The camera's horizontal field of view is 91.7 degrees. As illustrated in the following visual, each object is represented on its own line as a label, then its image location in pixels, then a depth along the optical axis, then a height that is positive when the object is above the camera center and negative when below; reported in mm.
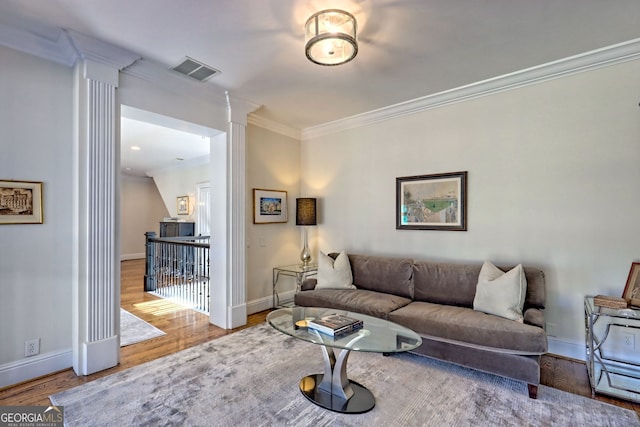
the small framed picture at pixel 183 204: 8070 +288
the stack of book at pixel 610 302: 2312 -670
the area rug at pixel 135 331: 3350 -1342
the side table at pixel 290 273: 4305 -843
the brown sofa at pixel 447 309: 2301 -890
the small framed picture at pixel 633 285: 2414 -570
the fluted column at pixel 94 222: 2619 -55
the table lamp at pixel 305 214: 4480 +10
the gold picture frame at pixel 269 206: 4281 +126
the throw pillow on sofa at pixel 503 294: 2602 -693
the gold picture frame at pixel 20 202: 2410 +109
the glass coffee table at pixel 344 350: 2045 -870
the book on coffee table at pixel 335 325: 2176 -801
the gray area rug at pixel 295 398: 1989 -1319
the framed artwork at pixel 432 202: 3484 +147
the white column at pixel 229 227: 3748 -147
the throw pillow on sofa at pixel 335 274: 3727 -719
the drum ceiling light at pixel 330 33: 2090 +1243
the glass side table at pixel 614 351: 2277 -1108
